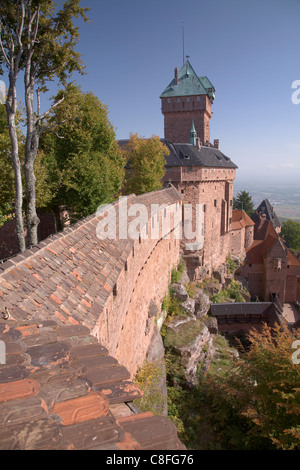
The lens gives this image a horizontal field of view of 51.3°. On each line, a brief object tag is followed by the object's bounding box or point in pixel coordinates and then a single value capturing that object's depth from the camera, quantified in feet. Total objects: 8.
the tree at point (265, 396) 35.19
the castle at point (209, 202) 80.94
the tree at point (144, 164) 68.95
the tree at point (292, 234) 184.96
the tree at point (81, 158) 48.37
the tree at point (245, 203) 187.07
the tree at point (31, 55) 35.63
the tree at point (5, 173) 39.88
